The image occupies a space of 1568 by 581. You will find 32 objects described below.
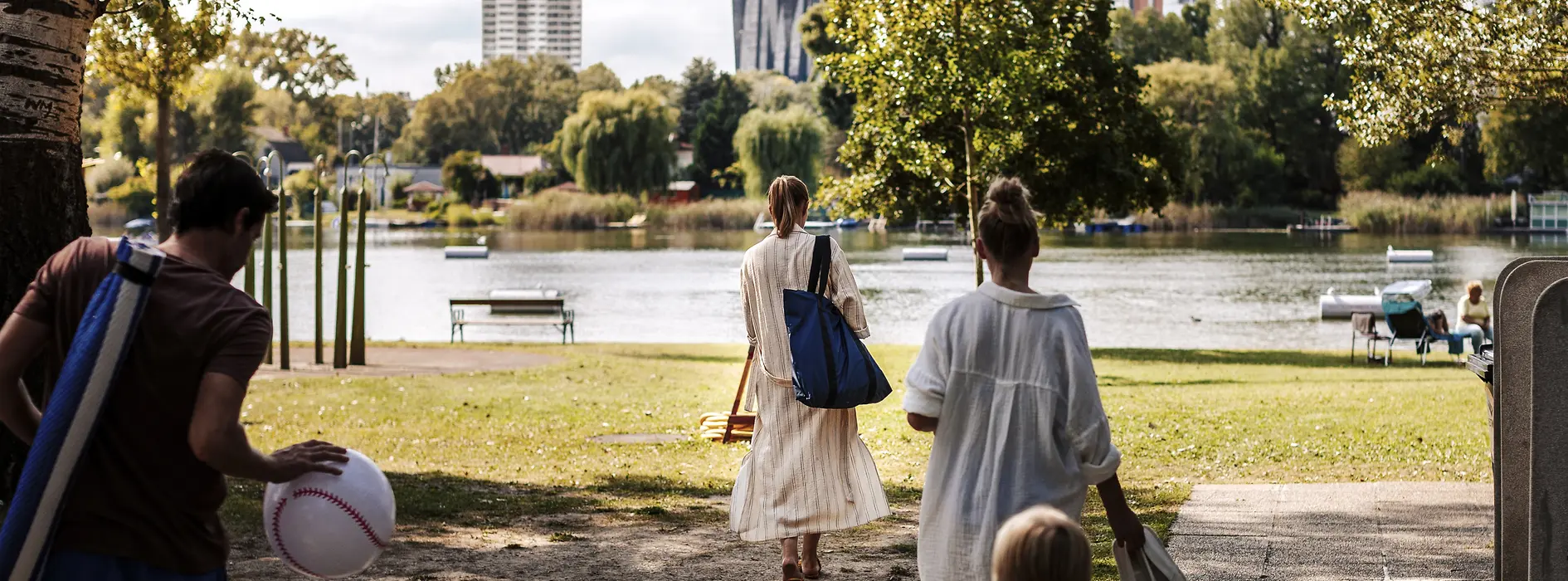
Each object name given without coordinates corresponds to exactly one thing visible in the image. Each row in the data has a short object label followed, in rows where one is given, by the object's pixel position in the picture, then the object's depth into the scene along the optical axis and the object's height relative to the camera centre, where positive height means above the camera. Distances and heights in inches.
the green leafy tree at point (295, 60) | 5782.5 +578.0
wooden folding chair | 405.4 -52.3
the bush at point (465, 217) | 4141.2 +9.2
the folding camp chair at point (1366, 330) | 834.2 -53.2
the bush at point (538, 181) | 4291.3 +108.1
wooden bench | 1143.0 -74.5
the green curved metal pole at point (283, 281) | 730.8 -30.6
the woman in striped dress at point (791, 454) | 249.4 -36.5
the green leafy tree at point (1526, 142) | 2861.7 +165.5
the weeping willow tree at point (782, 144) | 3373.5 +168.2
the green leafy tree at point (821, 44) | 2603.3 +300.3
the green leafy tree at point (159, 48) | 707.4 +79.7
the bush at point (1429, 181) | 3302.2 +102.2
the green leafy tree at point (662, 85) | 5655.0 +509.7
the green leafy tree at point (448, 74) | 5723.4 +562.4
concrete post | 183.8 -19.7
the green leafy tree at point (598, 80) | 5925.2 +547.4
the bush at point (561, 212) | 3735.2 +20.7
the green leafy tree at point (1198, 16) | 4224.9 +565.5
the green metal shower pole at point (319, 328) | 771.4 -53.0
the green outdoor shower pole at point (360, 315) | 754.8 -45.4
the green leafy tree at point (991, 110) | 765.3 +64.3
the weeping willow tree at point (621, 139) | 3427.7 +179.7
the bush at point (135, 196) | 3895.2 +53.3
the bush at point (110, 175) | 4094.5 +107.6
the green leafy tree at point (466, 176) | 4293.8 +119.9
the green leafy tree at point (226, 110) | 4242.1 +290.4
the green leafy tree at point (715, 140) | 4291.3 +223.1
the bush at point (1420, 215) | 3248.0 +31.3
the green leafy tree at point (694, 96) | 4746.6 +381.4
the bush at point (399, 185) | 4655.5 +101.6
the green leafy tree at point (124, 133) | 4001.0 +216.1
